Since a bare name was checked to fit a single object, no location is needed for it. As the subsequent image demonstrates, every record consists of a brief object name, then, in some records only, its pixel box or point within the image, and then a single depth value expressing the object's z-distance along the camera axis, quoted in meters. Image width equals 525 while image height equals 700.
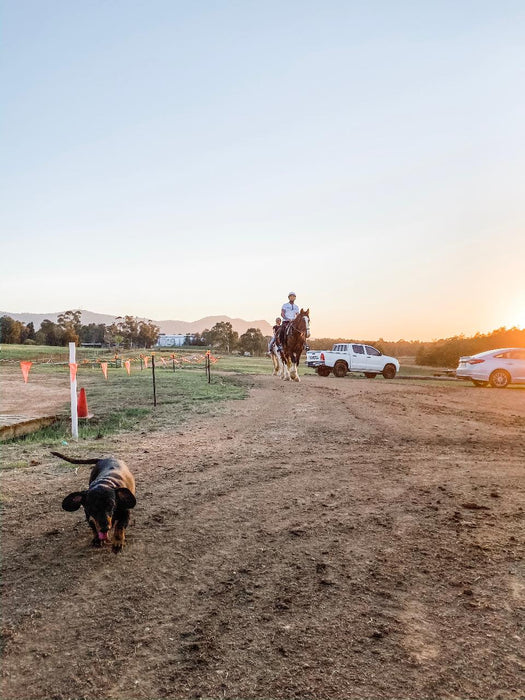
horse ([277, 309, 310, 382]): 17.00
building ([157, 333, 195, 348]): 155.20
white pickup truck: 27.83
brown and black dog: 3.92
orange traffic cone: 10.78
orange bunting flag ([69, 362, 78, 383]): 8.97
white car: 21.19
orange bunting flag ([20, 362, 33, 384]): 14.01
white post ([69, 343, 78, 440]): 8.80
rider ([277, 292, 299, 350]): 18.22
